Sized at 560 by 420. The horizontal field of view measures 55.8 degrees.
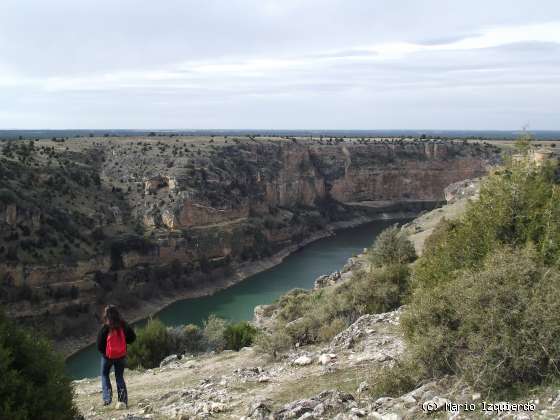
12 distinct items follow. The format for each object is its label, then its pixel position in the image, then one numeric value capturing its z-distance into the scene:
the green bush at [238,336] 14.98
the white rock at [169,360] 12.05
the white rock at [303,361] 7.80
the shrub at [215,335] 15.34
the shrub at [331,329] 10.09
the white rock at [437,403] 4.53
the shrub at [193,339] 15.45
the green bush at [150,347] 14.23
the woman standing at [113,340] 6.14
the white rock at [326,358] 7.63
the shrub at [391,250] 19.30
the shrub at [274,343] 9.73
